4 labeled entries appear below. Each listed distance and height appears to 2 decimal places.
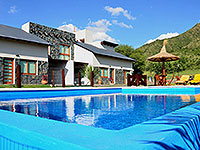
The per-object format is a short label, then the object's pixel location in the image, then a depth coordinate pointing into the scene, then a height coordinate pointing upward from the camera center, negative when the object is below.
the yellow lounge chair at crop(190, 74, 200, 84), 16.05 -0.26
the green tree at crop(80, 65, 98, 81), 17.17 +0.70
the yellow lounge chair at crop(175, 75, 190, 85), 16.45 -0.26
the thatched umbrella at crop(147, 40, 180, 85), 14.00 +1.62
